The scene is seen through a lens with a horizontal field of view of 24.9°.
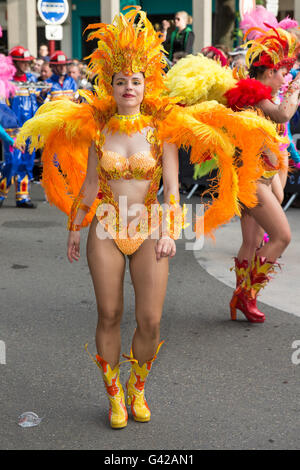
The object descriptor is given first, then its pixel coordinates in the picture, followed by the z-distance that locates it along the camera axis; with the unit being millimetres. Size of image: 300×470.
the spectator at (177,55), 11852
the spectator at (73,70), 12475
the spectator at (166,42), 13656
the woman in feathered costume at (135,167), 3334
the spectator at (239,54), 8898
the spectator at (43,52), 18638
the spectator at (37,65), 16194
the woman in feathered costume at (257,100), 4273
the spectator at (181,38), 12906
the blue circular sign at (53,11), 14344
